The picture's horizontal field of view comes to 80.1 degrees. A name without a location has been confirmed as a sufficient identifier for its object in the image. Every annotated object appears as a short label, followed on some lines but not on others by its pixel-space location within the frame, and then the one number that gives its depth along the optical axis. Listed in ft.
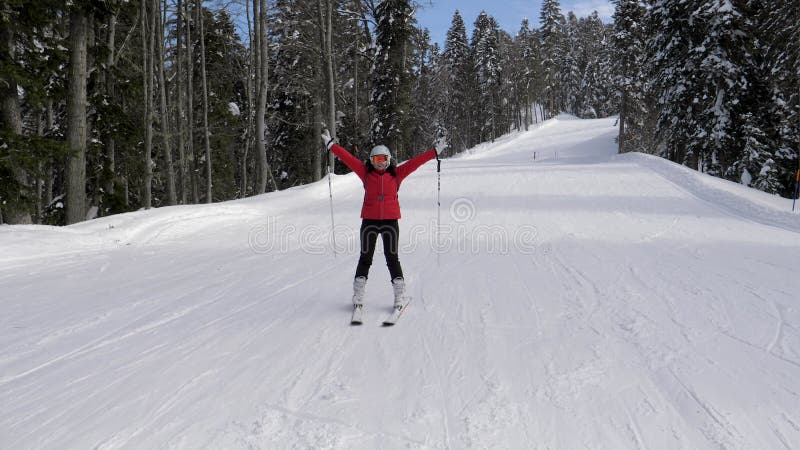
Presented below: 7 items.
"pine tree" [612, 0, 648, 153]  126.21
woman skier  17.52
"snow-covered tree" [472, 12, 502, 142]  190.70
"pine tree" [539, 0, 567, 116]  246.68
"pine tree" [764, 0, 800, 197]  65.51
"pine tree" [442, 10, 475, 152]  193.47
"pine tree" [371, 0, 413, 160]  105.19
